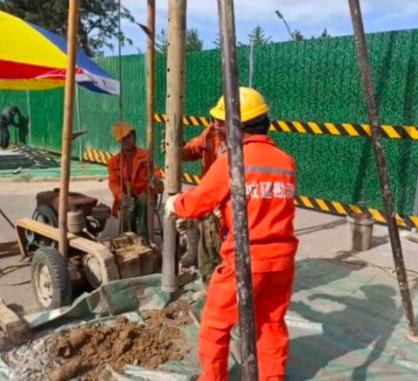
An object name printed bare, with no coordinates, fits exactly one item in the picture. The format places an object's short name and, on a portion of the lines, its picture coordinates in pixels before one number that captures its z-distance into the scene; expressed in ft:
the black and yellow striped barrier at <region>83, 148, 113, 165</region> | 43.87
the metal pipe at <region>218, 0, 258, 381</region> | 6.65
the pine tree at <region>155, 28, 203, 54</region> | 91.09
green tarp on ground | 11.50
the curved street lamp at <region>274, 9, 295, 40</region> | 33.47
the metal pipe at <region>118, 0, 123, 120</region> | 13.06
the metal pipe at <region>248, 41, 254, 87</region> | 28.17
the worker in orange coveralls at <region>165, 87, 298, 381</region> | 9.18
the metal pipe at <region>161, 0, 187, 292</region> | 11.69
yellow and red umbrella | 17.67
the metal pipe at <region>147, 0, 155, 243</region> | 14.24
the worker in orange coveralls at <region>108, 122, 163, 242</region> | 18.86
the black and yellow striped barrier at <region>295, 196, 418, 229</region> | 23.43
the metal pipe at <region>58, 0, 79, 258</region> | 13.87
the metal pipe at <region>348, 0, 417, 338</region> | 12.87
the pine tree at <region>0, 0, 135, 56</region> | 99.09
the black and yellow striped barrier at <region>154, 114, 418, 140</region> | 22.84
